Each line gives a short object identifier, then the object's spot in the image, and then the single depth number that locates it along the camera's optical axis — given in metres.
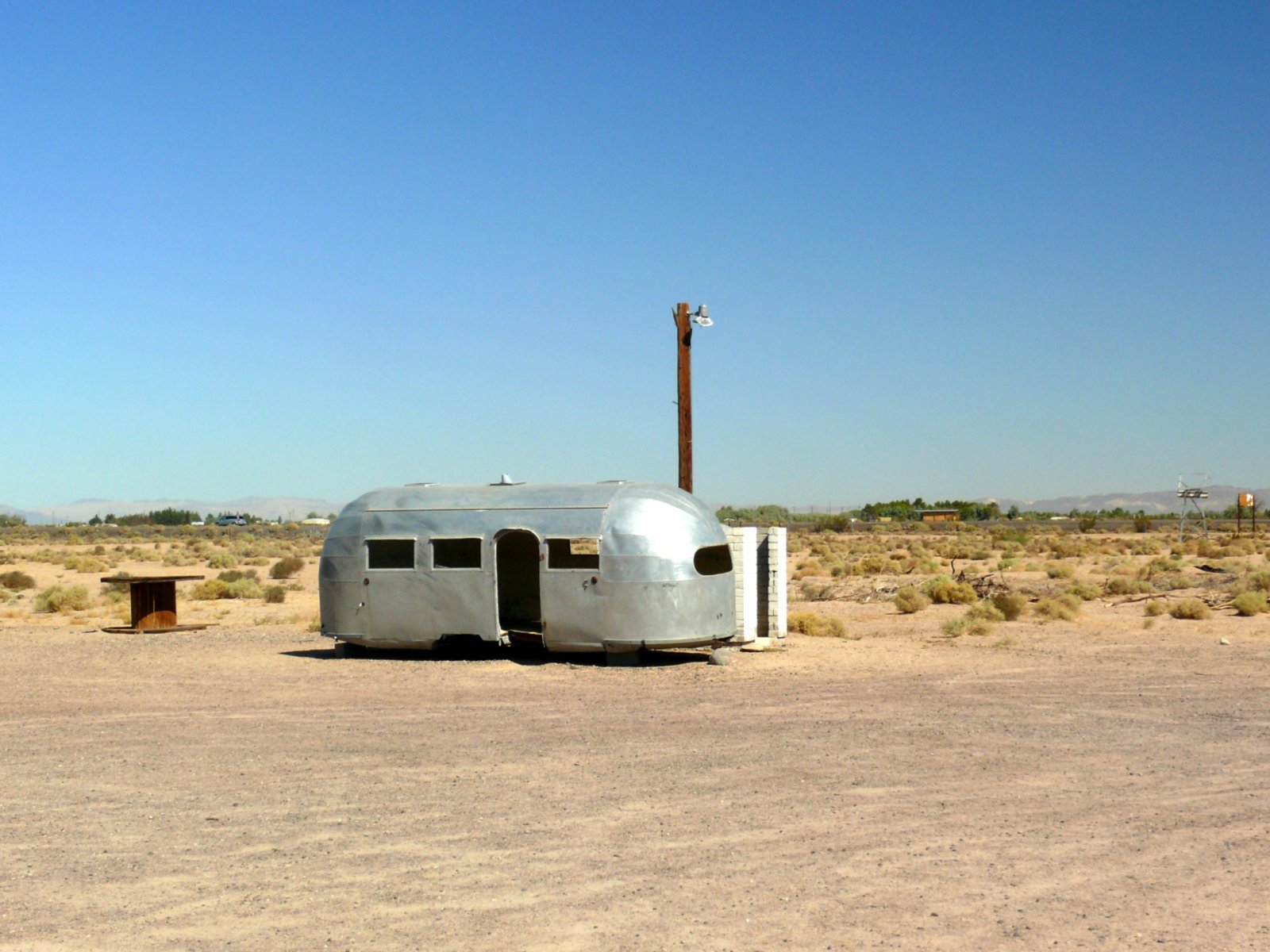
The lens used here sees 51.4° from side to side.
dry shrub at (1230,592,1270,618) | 24.39
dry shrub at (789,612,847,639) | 22.03
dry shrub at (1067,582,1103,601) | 28.86
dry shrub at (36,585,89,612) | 30.25
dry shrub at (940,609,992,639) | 22.06
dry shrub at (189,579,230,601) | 33.34
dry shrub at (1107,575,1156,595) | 29.55
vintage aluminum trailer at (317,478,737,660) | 16.84
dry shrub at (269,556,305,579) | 42.72
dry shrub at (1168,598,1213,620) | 24.12
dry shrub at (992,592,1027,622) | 25.00
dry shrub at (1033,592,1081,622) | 24.69
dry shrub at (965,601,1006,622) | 24.48
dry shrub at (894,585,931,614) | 27.47
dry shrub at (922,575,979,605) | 28.97
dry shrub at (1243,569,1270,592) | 28.25
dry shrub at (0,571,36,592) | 37.00
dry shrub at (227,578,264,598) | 34.16
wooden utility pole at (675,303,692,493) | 21.23
